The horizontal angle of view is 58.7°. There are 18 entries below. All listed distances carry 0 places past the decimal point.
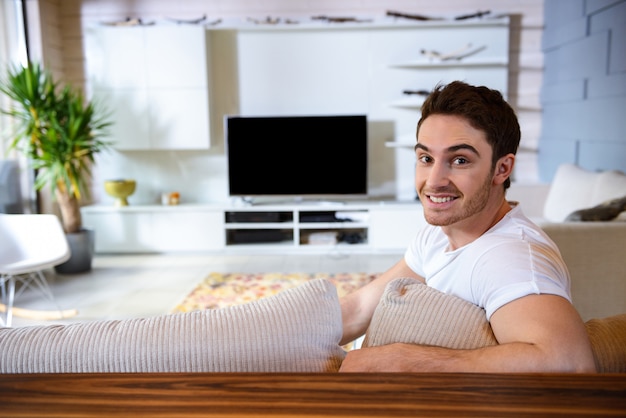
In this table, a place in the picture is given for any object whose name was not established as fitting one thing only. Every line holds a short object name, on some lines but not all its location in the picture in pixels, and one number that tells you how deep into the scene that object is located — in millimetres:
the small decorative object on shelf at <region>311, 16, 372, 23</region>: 5105
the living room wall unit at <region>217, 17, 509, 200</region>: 5113
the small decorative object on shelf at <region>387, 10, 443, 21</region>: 5059
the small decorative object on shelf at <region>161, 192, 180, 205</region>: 5320
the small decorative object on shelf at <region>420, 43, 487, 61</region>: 5047
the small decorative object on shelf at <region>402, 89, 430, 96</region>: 5131
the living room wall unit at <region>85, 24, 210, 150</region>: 5055
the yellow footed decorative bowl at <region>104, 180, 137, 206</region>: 5113
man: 941
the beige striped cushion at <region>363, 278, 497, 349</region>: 1015
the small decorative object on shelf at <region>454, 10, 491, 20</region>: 5020
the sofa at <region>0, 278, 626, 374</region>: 940
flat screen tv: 5090
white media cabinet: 5141
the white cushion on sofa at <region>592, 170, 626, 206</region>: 3154
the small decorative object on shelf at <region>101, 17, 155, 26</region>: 5098
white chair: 3469
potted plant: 4172
